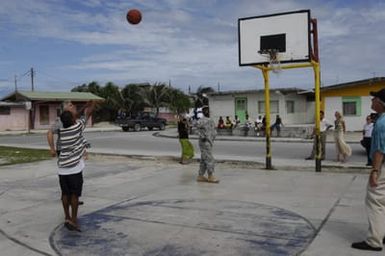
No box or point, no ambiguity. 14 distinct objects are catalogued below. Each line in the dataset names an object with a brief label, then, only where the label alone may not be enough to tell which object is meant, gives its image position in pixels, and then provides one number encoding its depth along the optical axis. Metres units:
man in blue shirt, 5.73
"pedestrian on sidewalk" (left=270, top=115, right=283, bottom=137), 31.02
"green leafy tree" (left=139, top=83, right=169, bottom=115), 60.78
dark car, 43.88
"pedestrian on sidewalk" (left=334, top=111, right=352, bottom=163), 15.47
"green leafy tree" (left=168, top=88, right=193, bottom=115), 62.41
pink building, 48.41
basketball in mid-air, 10.60
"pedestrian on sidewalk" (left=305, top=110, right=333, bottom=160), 16.03
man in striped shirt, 6.95
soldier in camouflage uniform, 11.11
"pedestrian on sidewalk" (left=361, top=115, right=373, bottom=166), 14.75
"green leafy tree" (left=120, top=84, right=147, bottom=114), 60.22
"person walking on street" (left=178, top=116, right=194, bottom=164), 15.78
